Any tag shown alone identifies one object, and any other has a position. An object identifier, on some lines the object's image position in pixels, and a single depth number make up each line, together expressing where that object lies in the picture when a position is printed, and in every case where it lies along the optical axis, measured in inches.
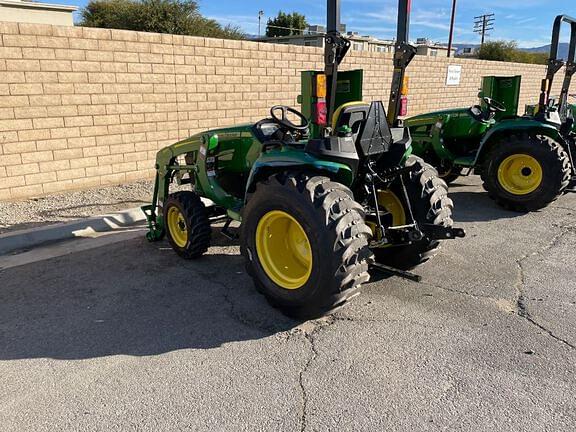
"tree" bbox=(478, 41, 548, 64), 1830.7
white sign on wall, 579.2
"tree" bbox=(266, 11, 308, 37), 2362.2
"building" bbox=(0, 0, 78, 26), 927.7
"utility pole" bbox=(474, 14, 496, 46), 2514.8
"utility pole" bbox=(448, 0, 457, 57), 1536.7
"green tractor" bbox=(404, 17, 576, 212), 258.2
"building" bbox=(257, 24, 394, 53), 1447.8
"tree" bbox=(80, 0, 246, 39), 1125.1
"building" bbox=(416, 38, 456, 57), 2326.2
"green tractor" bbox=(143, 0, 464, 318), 129.1
